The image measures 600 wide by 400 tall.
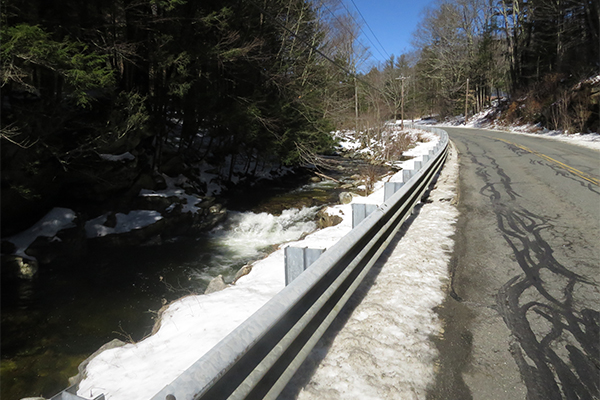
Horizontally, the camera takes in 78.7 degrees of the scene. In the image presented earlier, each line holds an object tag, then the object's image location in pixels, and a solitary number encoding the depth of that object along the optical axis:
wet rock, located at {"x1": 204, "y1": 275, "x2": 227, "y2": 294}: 4.50
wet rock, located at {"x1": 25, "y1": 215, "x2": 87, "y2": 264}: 8.77
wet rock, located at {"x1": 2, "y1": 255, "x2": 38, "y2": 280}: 8.02
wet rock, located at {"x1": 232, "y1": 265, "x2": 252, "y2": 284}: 4.72
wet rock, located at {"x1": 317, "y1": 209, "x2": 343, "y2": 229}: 7.94
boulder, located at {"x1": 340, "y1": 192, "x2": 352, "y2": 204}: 11.52
